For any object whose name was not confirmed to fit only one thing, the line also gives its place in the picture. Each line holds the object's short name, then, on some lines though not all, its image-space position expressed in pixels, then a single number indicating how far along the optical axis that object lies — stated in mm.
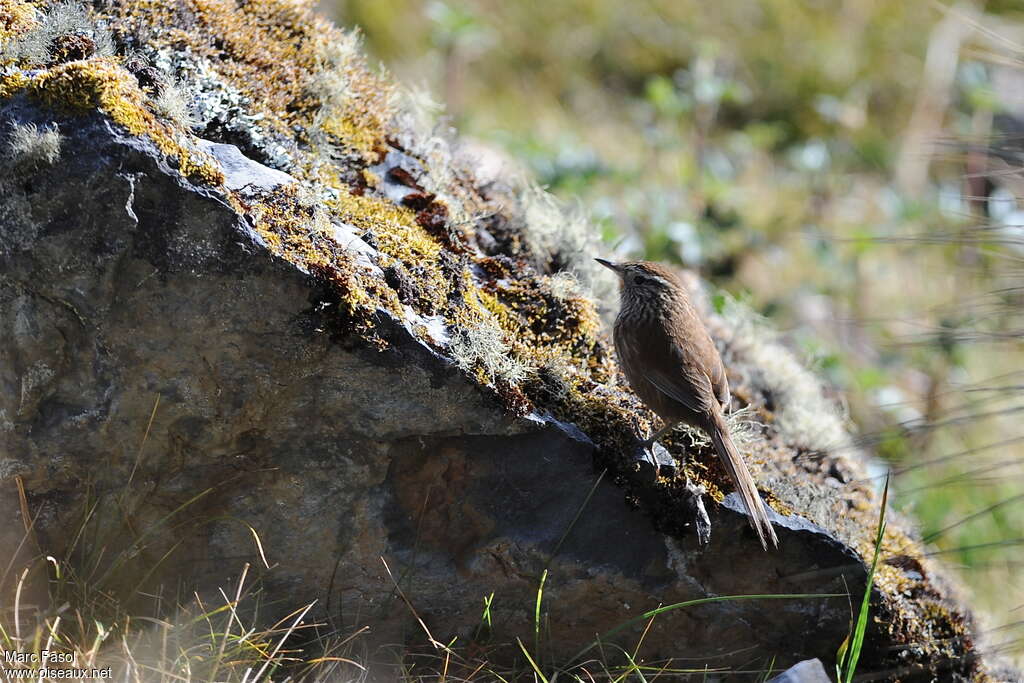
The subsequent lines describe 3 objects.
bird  7180
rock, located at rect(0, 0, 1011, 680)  6234
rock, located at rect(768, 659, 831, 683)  6523
